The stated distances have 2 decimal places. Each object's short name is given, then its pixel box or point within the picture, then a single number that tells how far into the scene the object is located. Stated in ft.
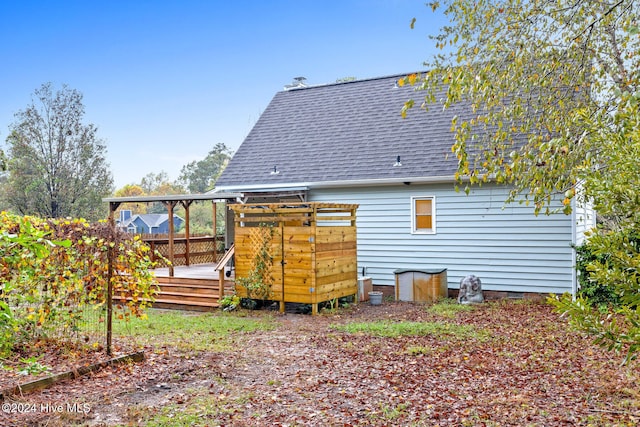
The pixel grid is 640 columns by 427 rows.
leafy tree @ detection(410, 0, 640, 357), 20.02
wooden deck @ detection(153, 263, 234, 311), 39.63
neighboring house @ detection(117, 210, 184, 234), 151.94
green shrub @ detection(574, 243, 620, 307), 33.96
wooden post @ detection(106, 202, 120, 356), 21.45
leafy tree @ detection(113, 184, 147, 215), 170.37
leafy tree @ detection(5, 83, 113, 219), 77.92
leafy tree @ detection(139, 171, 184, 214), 184.44
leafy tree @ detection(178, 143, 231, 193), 184.65
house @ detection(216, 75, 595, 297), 39.34
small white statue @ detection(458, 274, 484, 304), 38.55
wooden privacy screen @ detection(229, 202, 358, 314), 35.40
